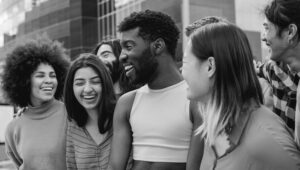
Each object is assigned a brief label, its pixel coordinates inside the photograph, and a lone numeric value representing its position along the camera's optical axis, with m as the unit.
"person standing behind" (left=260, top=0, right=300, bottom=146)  2.01
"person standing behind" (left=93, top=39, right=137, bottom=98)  3.90
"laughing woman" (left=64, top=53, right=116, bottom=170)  3.12
